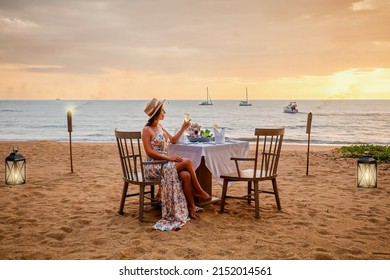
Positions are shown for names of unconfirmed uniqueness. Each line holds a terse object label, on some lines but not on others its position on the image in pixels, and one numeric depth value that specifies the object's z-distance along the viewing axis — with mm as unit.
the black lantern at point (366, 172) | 5469
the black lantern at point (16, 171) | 5702
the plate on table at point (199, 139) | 4582
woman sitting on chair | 4020
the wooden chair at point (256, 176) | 4117
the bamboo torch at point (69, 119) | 6556
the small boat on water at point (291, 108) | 41984
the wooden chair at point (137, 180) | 3968
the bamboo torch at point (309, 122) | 6386
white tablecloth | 4242
